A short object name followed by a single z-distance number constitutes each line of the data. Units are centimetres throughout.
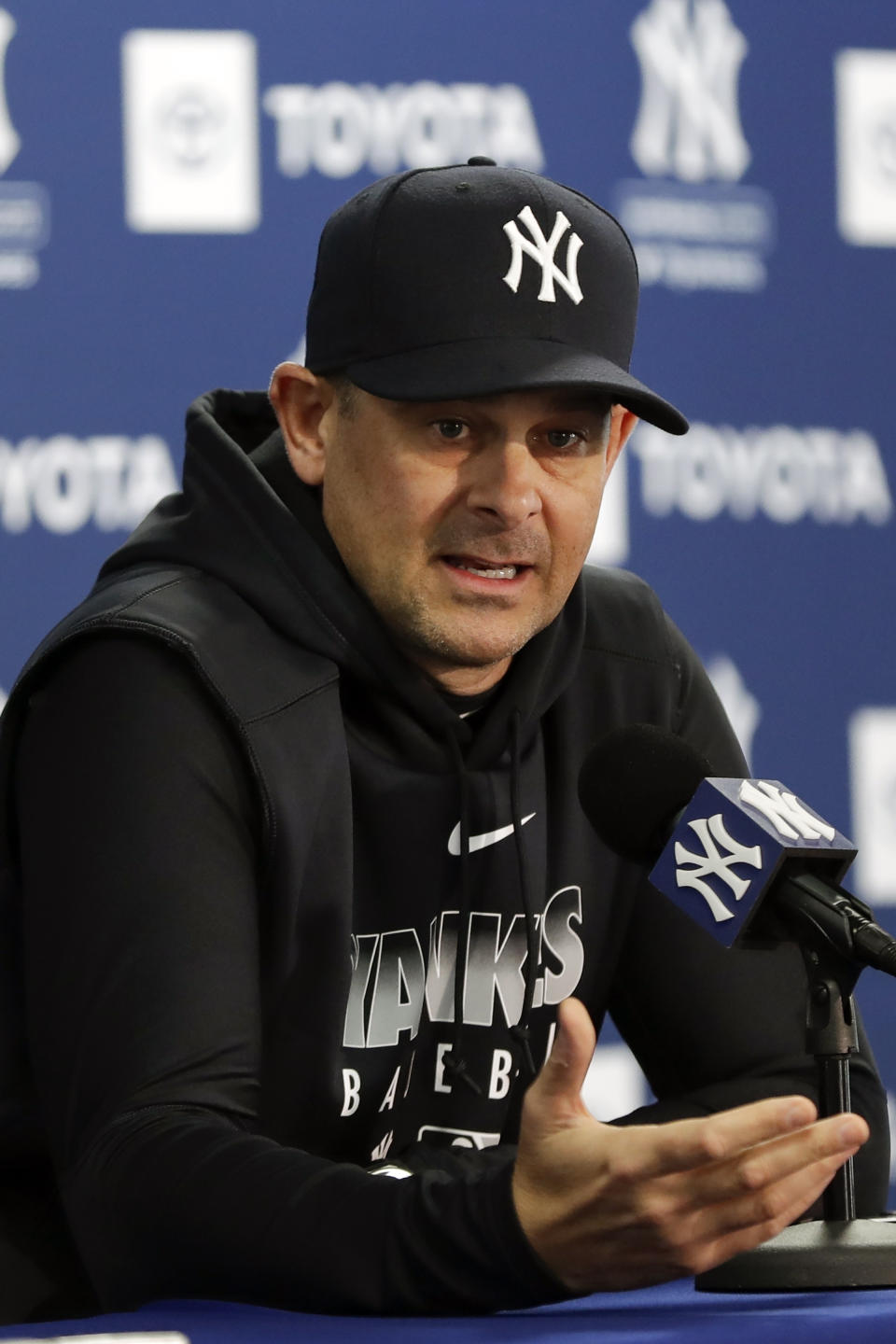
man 826
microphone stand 816
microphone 815
